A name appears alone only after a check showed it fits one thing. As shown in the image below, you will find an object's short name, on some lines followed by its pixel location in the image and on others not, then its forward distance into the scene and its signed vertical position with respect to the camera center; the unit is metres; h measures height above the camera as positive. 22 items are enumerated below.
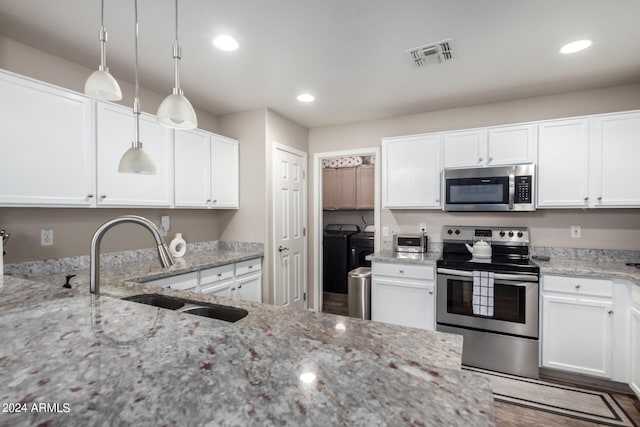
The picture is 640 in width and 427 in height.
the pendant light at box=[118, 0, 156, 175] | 1.40 +0.23
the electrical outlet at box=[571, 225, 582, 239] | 2.81 -0.21
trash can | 3.19 -0.92
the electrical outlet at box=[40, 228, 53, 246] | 2.13 -0.20
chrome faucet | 1.12 -0.15
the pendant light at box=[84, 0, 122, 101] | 1.24 +0.53
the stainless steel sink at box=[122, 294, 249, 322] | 1.30 -0.45
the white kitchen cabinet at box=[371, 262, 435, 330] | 2.78 -0.82
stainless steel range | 2.43 -0.84
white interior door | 3.43 -0.20
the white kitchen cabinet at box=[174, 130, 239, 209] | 2.81 +0.40
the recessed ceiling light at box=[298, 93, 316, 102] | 2.95 +1.13
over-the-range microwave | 2.72 +0.20
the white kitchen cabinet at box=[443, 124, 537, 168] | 2.75 +0.61
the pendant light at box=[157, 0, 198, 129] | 1.36 +0.46
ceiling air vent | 2.06 +1.14
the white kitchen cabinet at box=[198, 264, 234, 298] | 2.60 -0.65
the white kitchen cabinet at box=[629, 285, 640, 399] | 2.06 -0.94
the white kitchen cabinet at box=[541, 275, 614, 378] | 2.25 -0.89
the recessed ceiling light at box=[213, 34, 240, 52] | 1.97 +1.13
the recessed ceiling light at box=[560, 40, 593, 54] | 2.01 +1.13
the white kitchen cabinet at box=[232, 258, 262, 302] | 2.96 -0.74
